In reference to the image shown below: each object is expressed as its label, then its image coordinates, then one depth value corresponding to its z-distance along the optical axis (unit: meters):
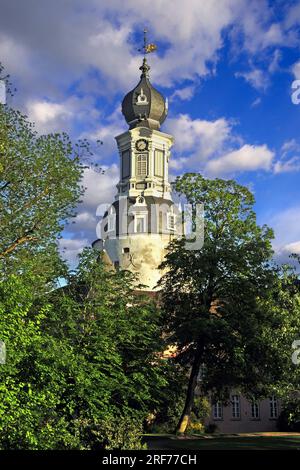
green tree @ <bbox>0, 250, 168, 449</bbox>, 18.28
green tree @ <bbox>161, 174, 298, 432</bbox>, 34.22
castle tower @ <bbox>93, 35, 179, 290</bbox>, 76.75
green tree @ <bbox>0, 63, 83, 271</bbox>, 26.97
